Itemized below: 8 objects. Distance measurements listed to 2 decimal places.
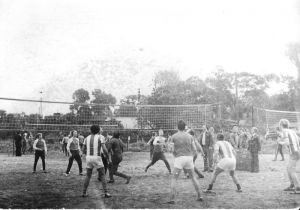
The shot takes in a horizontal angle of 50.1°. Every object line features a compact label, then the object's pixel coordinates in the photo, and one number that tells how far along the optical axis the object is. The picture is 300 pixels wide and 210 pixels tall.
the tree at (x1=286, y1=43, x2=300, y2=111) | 26.33
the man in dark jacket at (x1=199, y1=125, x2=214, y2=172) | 14.28
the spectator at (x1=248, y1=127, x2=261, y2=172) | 14.36
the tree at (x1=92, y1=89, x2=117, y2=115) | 50.22
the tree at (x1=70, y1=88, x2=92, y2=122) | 52.14
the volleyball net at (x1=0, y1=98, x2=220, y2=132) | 18.94
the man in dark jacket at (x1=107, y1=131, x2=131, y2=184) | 11.33
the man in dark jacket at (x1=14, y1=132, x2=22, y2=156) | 24.62
